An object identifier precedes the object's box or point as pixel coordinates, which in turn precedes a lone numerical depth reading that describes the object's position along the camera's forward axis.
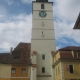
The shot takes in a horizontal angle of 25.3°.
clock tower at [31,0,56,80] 37.84
